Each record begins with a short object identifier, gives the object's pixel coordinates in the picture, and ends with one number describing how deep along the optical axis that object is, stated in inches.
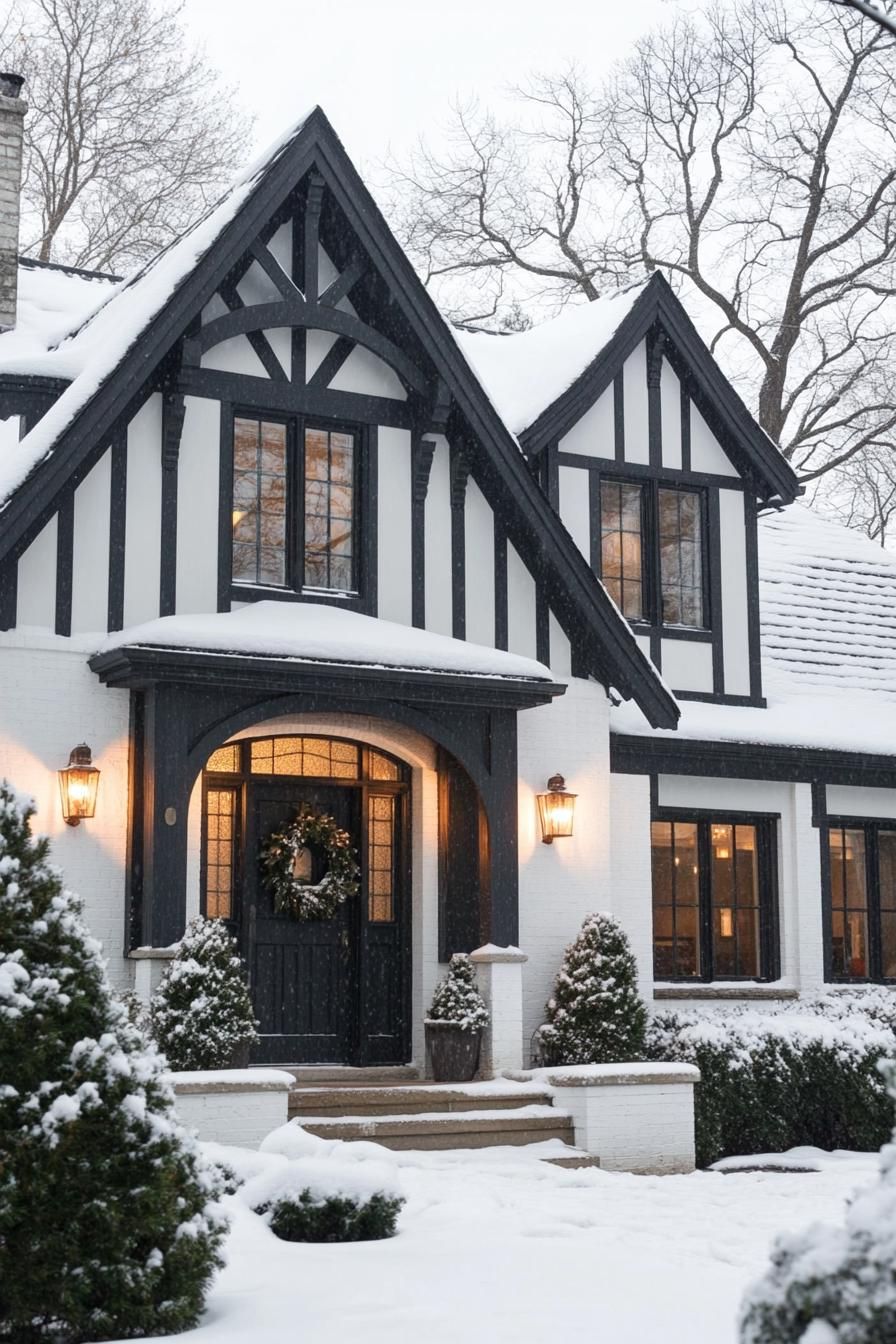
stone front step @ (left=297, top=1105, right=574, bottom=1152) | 472.1
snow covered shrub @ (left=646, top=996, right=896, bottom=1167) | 534.6
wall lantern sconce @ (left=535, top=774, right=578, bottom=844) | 573.3
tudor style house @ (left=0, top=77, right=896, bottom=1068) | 506.0
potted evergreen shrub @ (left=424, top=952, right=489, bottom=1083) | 531.8
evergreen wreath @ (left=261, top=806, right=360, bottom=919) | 545.6
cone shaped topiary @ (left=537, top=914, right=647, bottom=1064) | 536.7
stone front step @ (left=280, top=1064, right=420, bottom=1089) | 520.7
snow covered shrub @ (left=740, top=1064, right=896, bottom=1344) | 148.0
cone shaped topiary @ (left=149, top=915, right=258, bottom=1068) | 462.9
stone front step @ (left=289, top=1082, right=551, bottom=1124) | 484.7
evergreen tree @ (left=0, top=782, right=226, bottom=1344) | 237.8
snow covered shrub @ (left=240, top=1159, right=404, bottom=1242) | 325.1
